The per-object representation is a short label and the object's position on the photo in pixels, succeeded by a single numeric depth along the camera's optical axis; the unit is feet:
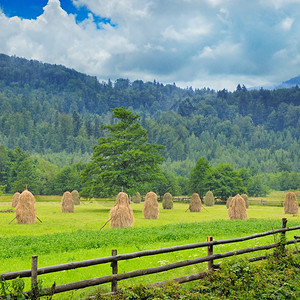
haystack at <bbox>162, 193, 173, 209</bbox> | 148.87
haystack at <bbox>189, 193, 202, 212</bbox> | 134.62
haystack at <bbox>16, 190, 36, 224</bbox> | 81.71
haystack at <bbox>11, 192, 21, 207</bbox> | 141.90
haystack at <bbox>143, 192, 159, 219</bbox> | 100.94
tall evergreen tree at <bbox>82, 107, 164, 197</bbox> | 135.23
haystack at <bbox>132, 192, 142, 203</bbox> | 195.83
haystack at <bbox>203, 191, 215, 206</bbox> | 187.21
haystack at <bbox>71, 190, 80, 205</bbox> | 172.96
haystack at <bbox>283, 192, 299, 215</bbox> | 122.01
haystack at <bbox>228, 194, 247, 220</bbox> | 99.14
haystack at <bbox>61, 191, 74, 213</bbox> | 120.06
